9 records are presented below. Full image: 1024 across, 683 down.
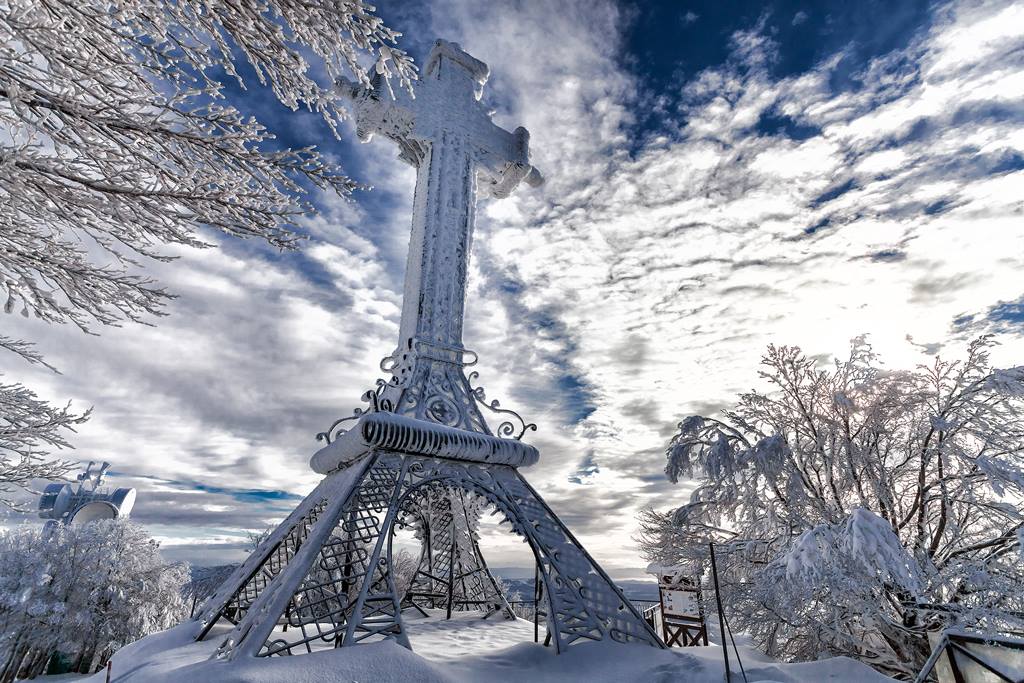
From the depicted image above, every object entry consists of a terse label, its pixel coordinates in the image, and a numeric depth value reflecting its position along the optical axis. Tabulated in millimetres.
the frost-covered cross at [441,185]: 10570
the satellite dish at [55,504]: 41906
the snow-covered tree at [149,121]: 3664
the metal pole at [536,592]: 7847
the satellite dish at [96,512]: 39594
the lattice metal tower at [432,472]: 6547
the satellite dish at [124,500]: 42550
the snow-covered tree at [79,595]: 24047
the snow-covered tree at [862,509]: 7332
